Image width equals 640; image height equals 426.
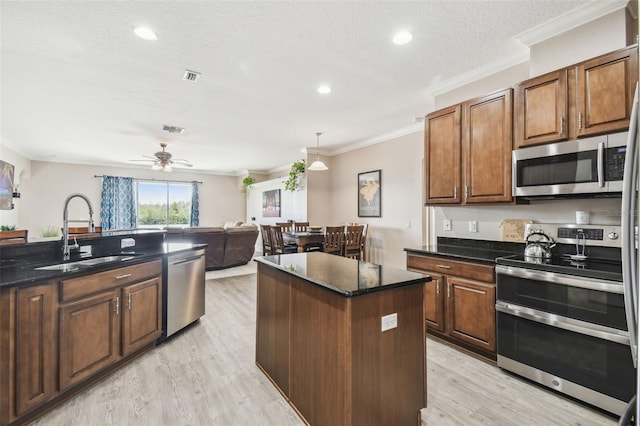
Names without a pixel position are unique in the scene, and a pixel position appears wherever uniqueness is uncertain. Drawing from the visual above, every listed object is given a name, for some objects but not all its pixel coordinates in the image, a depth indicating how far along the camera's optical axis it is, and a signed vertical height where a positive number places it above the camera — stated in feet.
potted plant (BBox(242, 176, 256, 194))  29.99 +3.32
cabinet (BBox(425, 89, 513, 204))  8.62 +2.02
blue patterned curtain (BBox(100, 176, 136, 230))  27.25 +0.94
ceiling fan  19.61 +3.60
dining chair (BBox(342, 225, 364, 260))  17.21 -1.64
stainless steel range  5.87 -2.29
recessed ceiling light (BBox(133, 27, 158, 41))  7.58 +4.71
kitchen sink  6.95 -1.33
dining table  16.40 -1.40
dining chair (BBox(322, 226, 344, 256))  16.35 -1.43
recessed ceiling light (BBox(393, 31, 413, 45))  7.85 +4.79
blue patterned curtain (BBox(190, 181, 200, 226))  31.48 +0.90
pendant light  17.79 +2.88
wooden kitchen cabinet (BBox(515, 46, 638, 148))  6.46 +2.76
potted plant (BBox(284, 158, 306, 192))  21.93 +2.85
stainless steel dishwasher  9.67 -2.66
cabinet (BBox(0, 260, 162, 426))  5.58 -2.69
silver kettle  7.74 -0.89
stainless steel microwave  6.52 +1.16
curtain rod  29.94 +3.41
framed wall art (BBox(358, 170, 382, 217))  18.62 +1.33
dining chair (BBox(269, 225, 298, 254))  17.62 -1.85
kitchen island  4.89 -2.36
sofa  18.65 -1.85
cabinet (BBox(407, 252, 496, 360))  8.14 -2.60
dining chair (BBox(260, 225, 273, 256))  18.88 -1.67
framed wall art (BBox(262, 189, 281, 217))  26.96 +1.02
